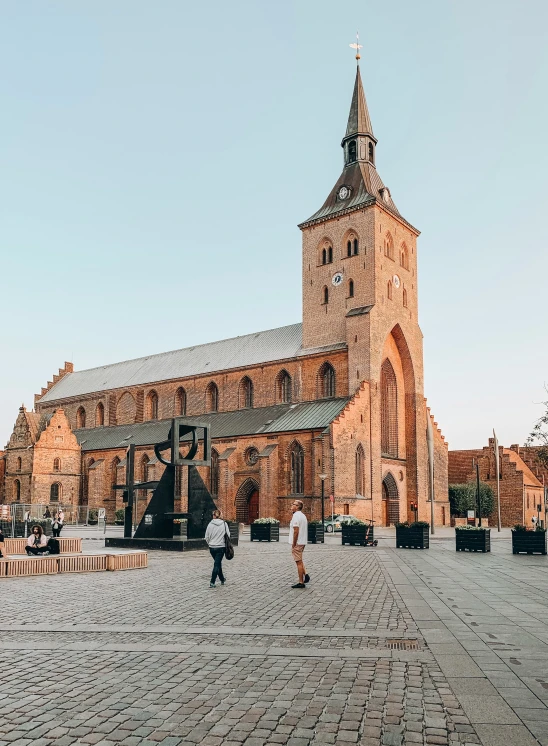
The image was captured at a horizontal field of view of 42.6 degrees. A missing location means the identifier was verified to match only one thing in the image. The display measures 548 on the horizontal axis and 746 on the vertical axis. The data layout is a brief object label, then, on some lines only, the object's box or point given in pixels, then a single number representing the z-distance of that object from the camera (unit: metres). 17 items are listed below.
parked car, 41.94
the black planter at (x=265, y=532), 31.86
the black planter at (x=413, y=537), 27.70
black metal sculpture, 25.27
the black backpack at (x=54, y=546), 19.28
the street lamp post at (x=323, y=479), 41.31
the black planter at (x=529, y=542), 24.05
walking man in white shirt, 14.45
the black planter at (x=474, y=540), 25.12
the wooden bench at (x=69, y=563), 16.97
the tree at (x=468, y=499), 62.28
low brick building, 60.97
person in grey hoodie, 14.77
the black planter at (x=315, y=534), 31.56
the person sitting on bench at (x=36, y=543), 18.86
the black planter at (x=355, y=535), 29.44
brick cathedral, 48.31
